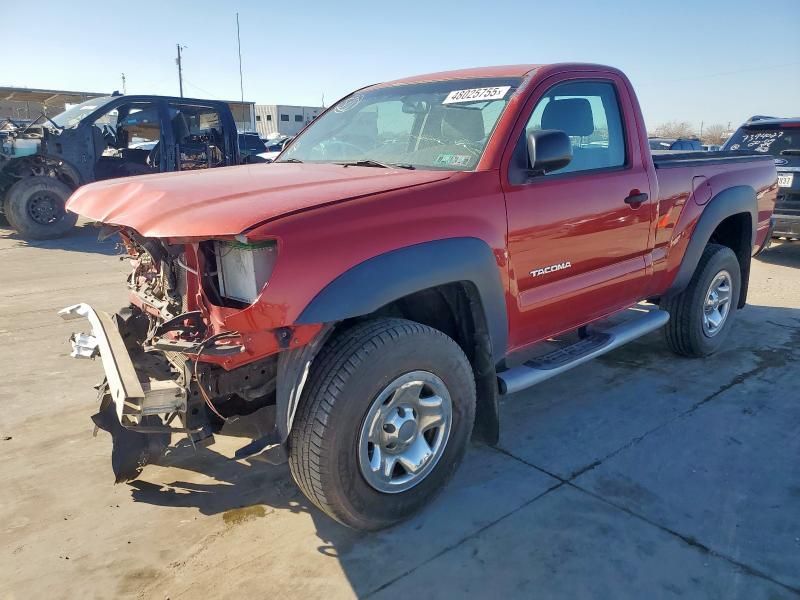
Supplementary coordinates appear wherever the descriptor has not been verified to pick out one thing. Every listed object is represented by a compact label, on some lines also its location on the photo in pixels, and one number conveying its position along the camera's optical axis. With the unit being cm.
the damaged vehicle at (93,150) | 969
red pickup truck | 229
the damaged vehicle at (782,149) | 770
